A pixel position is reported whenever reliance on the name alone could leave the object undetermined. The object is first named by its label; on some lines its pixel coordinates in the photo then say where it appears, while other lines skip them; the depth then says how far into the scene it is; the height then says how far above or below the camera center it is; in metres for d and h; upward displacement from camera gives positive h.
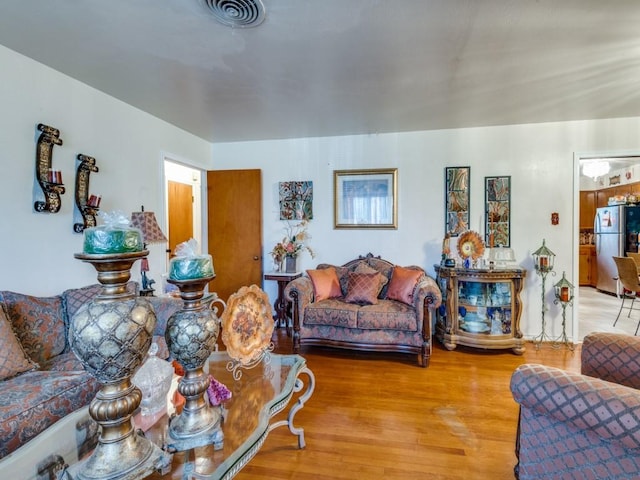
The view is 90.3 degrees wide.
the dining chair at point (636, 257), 4.41 -0.33
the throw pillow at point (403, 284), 3.24 -0.52
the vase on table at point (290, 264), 3.95 -0.35
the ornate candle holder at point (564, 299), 3.41 -0.70
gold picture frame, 3.91 +0.46
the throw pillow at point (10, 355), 1.68 -0.64
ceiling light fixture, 4.60 +0.96
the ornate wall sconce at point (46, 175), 2.22 +0.44
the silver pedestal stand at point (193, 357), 1.22 -0.47
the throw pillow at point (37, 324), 1.93 -0.55
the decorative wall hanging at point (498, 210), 3.65 +0.28
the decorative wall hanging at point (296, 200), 4.13 +0.46
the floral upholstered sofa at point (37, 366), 1.45 -0.75
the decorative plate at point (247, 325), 1.65 -0.49
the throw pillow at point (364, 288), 3.28 -0.55
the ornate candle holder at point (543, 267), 3.45 -0.36
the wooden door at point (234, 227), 4.20 +0.12
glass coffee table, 1.09 -0.81
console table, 3.78 -0.74
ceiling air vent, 1.60 +1.18
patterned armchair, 1.10 -0.71
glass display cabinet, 3.27 -0.78
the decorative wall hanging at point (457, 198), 3.72 +0.42
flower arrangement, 3.95 -0.10
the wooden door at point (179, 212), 4.86 +0.38
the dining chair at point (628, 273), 3.84 -0.50
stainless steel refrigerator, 5.50 -0.06
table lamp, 2.76 +0.05
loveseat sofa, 2.99 -0.72
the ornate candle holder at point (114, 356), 0.88 -0.34
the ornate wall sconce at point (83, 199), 2.50 +0.30
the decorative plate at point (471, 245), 3.44 -0.12
